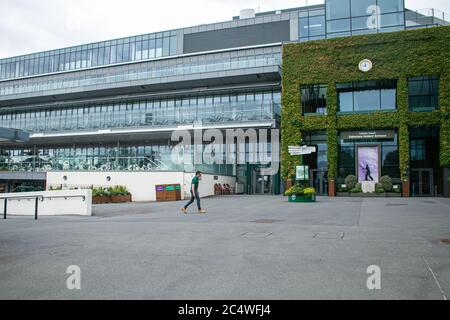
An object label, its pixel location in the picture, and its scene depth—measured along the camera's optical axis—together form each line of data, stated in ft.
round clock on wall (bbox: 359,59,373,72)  109.50
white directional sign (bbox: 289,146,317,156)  77.25
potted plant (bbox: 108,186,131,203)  86.53
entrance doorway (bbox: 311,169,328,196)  116.67
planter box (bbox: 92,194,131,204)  83.62
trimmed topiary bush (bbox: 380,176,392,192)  103.76
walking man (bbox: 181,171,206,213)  53.72
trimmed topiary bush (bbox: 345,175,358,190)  108.27
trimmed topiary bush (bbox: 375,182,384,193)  103.60
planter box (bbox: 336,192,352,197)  107.84
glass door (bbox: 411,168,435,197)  111.14
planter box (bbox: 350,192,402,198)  103.36
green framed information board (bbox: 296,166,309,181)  85.10
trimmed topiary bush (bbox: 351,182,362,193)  106.01
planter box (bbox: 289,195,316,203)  76.07
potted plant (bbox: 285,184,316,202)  75.92
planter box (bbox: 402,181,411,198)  102.83
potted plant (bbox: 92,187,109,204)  83.56
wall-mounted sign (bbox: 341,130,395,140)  108.47
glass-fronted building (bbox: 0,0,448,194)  111.34
